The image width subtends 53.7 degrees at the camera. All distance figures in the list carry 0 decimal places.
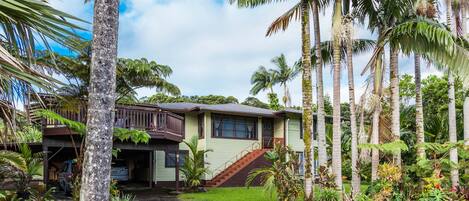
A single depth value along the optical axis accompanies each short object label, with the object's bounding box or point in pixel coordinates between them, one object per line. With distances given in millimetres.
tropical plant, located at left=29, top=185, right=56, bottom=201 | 11307
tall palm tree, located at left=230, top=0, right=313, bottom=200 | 11555
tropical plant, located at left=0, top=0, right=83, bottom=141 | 2982
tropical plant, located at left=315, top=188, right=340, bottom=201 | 11484
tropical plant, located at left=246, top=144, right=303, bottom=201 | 12000
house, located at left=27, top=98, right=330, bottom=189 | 24016
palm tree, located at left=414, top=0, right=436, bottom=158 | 12939
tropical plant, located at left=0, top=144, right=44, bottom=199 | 10395
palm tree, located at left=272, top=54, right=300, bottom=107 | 37625
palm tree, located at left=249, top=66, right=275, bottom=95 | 38750
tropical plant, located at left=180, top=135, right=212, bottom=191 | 20984
